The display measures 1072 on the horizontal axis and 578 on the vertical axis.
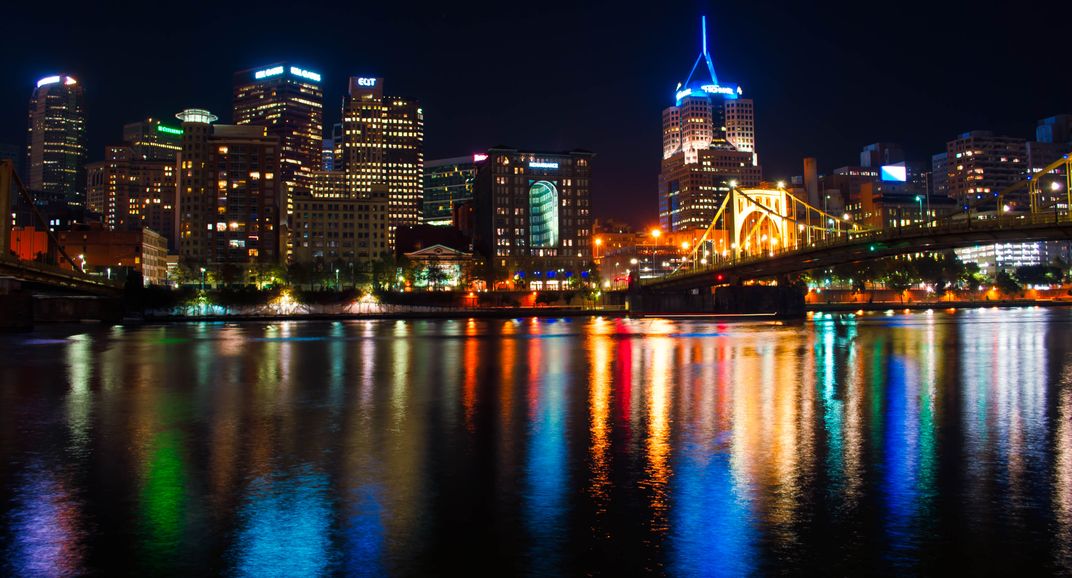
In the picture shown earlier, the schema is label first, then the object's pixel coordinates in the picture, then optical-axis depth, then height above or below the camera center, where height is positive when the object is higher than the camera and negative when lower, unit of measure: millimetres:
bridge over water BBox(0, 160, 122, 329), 79562 +2854
